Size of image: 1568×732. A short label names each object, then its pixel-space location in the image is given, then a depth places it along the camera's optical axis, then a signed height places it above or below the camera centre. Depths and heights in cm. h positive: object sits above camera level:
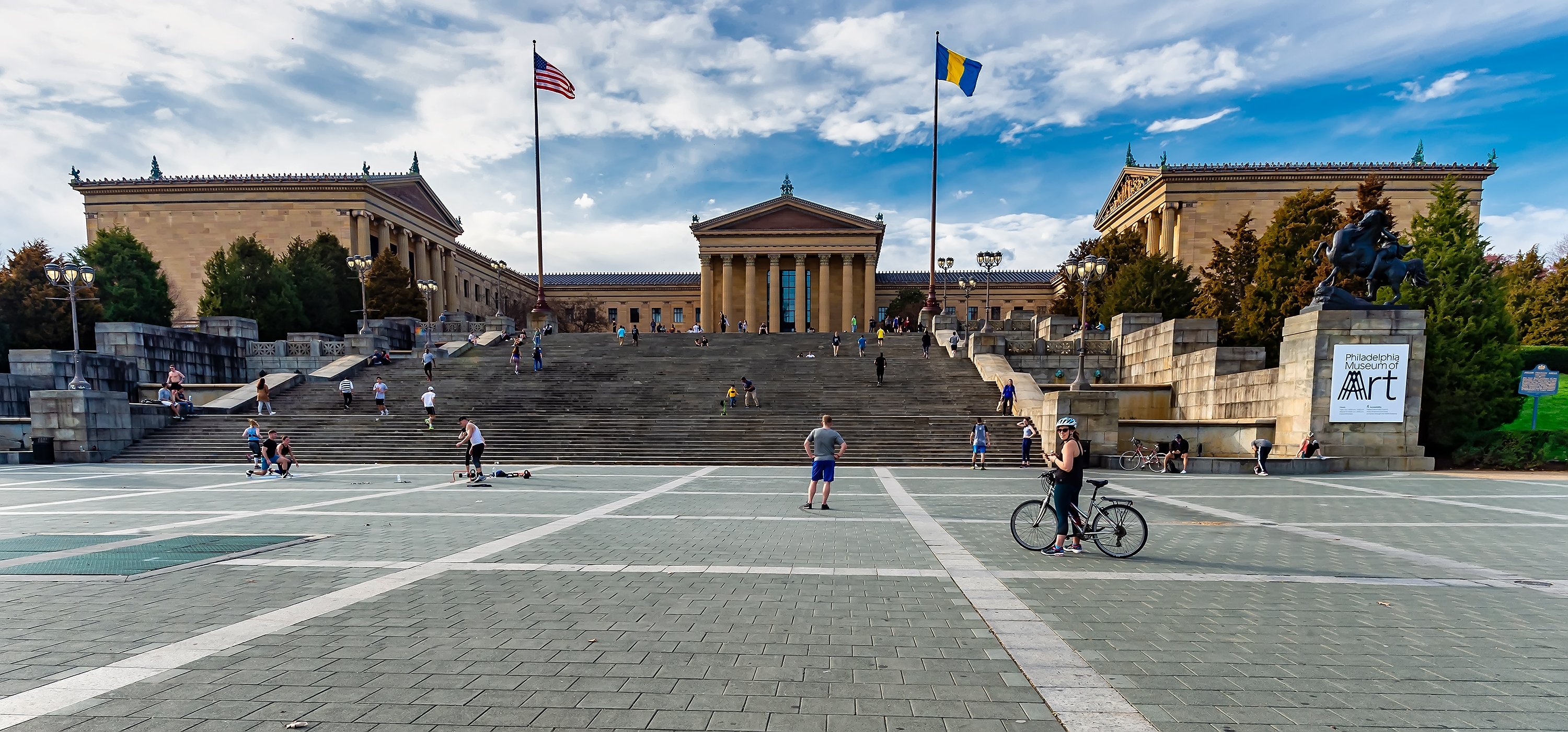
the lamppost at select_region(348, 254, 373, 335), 3266 +354
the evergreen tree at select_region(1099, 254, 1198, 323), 3438 +275
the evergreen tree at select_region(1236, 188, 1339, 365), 2616 +311
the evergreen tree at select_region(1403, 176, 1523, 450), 1845 -14
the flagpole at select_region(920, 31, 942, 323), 3797 +246
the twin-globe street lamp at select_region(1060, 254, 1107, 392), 2177 +248
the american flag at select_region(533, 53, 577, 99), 3478 +1484
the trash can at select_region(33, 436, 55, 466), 1766 -368
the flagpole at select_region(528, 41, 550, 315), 4103 +824
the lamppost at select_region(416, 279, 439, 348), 4609 +356
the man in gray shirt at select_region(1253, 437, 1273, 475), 1601 -300
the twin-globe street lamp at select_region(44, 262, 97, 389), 1955 +173
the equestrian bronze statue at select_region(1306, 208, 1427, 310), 1745 +233
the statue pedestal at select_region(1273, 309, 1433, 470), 1709 -145
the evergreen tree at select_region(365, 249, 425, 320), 4566 +303
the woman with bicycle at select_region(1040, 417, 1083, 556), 705 -166
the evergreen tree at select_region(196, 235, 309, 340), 3734 +239
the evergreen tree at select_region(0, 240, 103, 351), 2948 +82
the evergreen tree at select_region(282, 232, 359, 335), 4203 +342
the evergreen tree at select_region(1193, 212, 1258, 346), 3259 +322
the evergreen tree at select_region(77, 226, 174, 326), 3422 +282
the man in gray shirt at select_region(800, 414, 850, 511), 1030 -205
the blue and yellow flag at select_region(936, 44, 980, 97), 3269 +1490
